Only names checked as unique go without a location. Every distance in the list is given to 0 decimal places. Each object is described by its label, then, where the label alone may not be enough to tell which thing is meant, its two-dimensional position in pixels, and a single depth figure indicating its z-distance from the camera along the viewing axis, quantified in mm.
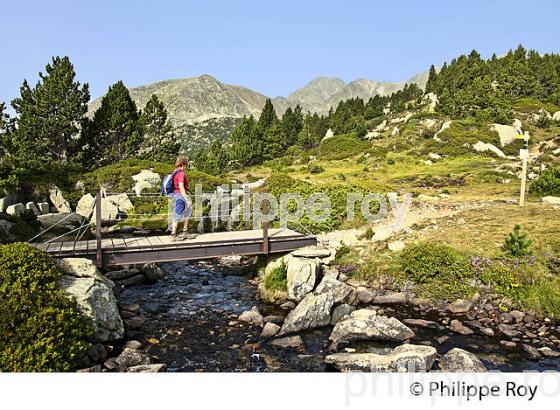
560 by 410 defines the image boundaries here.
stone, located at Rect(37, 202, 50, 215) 23188
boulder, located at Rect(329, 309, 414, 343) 11031
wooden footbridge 12609
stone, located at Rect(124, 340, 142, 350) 10430
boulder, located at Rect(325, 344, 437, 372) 8961
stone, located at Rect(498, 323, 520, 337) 11312
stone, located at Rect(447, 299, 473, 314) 12962
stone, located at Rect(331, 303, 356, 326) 12409
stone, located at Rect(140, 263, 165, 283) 16625
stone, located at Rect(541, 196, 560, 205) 21433
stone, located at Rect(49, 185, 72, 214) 24750
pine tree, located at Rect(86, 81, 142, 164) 34969
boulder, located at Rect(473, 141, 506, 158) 44406
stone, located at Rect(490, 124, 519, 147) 47281
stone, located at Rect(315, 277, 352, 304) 13797
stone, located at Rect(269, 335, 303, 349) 10766
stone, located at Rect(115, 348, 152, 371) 9359
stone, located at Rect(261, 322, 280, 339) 11402
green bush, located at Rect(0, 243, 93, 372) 7930
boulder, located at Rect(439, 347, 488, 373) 9047
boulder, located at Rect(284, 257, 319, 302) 14404
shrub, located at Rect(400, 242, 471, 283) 14328
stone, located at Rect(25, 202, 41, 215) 22250
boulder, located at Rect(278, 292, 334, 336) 11797
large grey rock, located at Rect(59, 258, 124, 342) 10258
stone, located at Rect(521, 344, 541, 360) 9998
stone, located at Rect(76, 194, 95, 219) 24594
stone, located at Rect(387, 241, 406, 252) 16516
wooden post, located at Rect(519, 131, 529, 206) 20312
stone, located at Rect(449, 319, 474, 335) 11531
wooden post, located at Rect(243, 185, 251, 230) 22788
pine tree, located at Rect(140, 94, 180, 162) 39156
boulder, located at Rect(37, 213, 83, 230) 21288
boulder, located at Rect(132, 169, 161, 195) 28141
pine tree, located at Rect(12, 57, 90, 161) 30750
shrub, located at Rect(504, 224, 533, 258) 14484
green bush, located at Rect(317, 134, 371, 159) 52438
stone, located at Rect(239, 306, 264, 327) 12377
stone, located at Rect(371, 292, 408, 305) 13742
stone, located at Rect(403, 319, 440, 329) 11984
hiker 12273
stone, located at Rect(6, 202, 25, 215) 20420
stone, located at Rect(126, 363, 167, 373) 8852
